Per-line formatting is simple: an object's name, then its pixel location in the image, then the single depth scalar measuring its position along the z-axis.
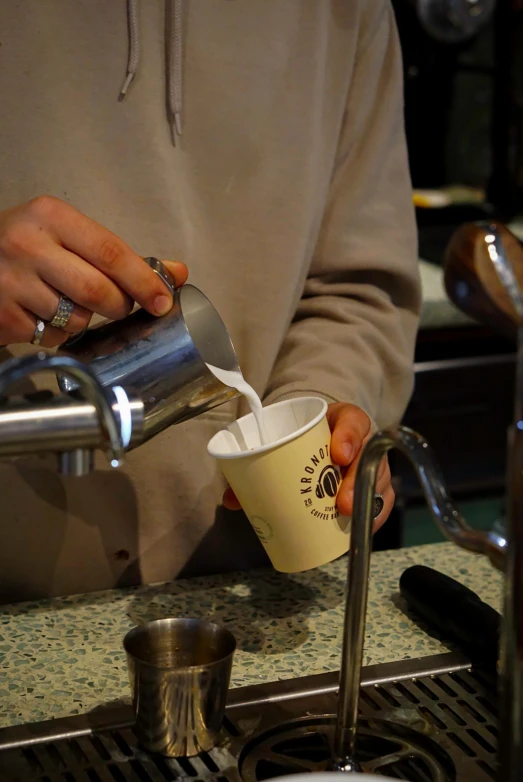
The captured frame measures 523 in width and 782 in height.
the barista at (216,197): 1.14
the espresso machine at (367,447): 0.76
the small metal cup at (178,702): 0.93
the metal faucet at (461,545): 0.78
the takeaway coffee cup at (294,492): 1.00
